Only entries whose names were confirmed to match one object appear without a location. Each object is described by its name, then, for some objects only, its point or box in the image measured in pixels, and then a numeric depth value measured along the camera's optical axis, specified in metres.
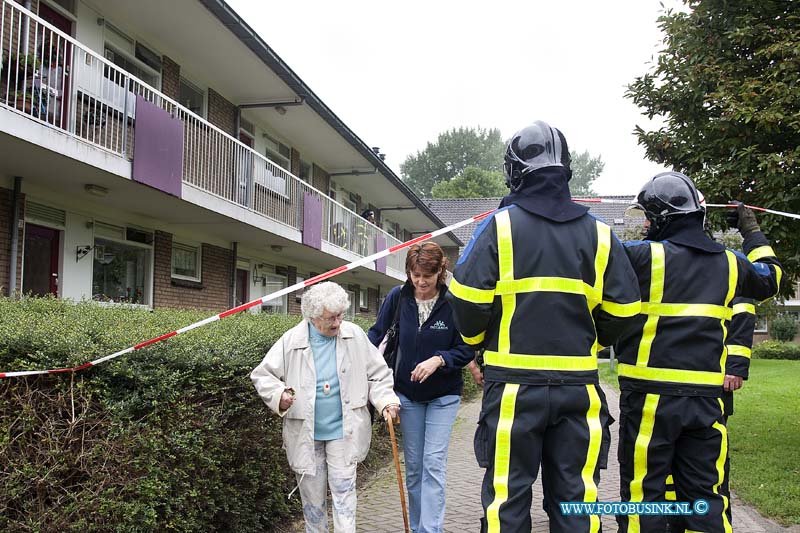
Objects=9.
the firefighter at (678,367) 3.58
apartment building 9.50
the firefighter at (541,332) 2.90
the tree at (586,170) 86.12
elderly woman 4.06
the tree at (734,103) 7.09
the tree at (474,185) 66.31
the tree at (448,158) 79.31
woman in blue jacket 4.48
